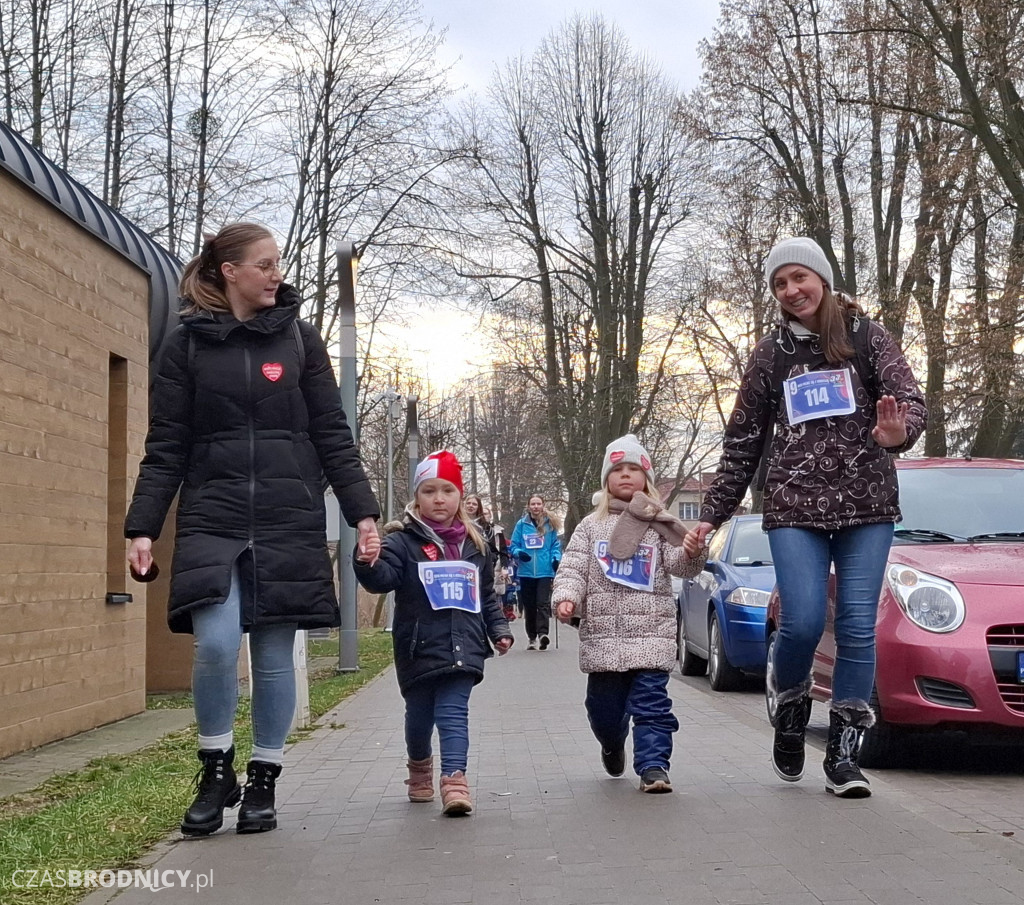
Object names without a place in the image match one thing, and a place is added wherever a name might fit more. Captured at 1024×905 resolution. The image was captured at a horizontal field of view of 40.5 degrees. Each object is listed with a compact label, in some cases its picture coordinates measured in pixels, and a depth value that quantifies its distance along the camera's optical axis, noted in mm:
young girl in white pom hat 5855
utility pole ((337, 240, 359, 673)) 13695
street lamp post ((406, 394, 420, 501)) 30397
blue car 11477
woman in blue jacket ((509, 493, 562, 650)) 18875
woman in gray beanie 5371
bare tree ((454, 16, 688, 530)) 37750
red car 6266
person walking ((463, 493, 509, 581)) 16403
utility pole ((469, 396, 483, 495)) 60281
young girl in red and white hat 5562
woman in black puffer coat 4828
